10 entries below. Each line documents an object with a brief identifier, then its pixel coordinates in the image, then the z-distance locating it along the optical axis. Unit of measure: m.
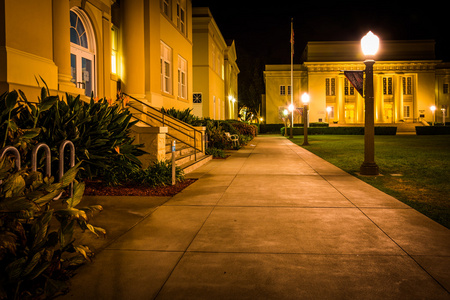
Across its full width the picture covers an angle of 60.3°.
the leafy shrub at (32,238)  3.21
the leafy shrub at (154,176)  9.04
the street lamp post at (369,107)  11.43
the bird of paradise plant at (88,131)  7.43
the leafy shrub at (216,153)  17.05
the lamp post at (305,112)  25.98
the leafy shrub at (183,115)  17.38
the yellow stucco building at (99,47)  9.09
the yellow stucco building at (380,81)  59.48
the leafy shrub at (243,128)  30.03
